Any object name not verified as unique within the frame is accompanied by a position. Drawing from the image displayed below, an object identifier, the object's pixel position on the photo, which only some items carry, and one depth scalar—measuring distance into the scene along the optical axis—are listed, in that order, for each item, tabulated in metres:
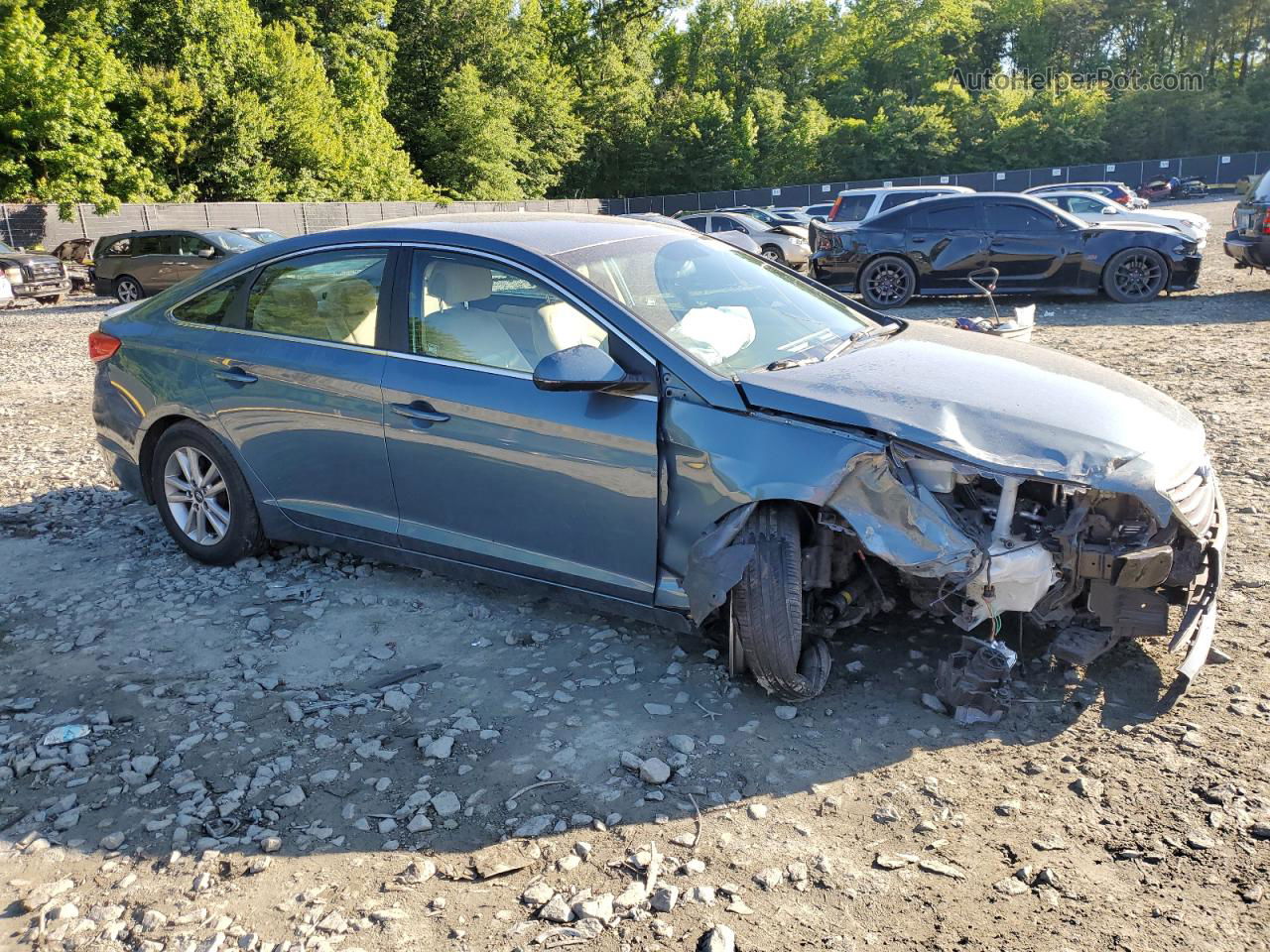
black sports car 13.21
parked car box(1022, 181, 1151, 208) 27.79
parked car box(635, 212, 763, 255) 25.04
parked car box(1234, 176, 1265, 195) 46.82
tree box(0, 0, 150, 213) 30.92
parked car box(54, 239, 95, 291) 24.64
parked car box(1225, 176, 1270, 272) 12.45
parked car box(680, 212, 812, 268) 21.36
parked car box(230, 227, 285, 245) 20.41
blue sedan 3.18
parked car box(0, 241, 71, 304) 20.08
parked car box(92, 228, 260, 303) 20.00
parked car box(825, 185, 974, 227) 17.83
